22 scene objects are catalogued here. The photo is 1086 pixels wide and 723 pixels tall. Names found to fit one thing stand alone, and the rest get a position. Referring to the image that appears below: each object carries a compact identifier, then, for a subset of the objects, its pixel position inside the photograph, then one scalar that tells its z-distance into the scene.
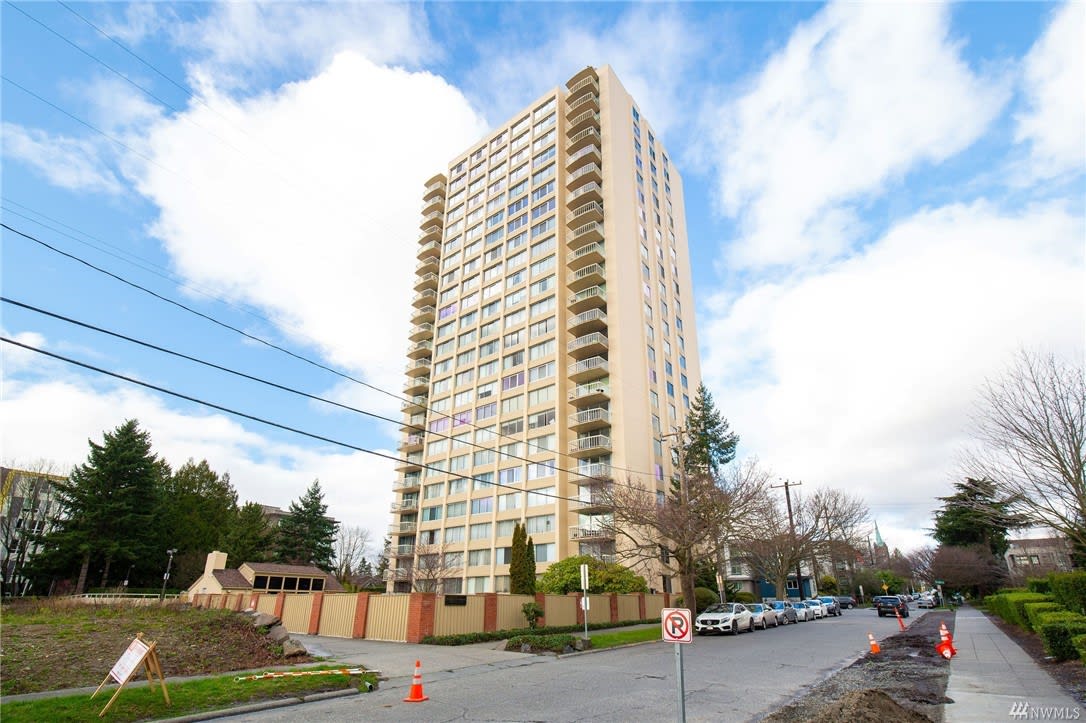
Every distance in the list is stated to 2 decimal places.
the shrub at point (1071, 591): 18.16
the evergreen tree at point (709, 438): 47.84
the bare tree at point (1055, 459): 16.55
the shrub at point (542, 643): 18.75
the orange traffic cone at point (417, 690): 10.82
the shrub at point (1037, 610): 17.36
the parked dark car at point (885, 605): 40.49
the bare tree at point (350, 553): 87.19
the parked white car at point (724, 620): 26.20
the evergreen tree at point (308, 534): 68.06
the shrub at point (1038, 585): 29.52
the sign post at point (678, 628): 6.62
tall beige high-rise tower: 45.66
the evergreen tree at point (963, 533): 54.56
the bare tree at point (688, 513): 28.84
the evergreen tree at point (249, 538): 63.31
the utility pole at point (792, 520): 47.55
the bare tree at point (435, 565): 46.06
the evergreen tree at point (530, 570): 35.23
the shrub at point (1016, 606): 22.82
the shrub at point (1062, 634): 13.39
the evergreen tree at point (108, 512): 52.19
